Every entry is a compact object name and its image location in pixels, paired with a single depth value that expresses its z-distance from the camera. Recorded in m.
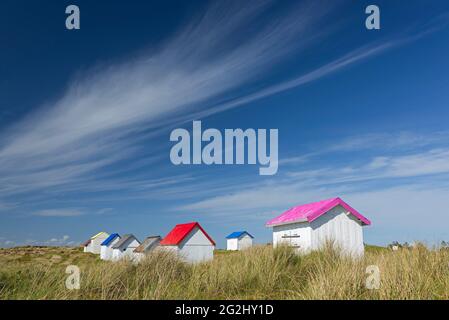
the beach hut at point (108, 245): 55.58
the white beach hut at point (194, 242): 26.55
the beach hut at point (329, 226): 18.86
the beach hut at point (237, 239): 66.73
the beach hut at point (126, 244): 45.84
